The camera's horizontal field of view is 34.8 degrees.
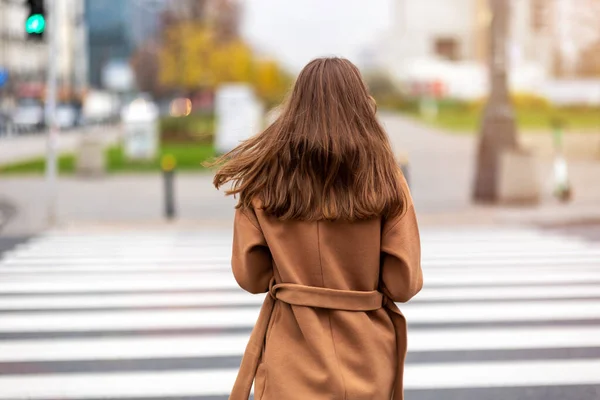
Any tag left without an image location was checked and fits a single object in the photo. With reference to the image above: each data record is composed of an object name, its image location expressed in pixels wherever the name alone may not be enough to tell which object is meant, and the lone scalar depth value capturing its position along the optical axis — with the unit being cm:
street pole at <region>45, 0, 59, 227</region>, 1360
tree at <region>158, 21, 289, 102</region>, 5438
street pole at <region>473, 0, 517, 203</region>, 1490
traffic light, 1350
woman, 274
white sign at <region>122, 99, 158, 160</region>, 2575
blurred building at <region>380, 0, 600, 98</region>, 7269
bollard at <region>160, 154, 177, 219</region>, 1338
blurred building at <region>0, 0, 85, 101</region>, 8025
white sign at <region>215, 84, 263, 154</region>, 2667
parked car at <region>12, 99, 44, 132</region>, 5450
